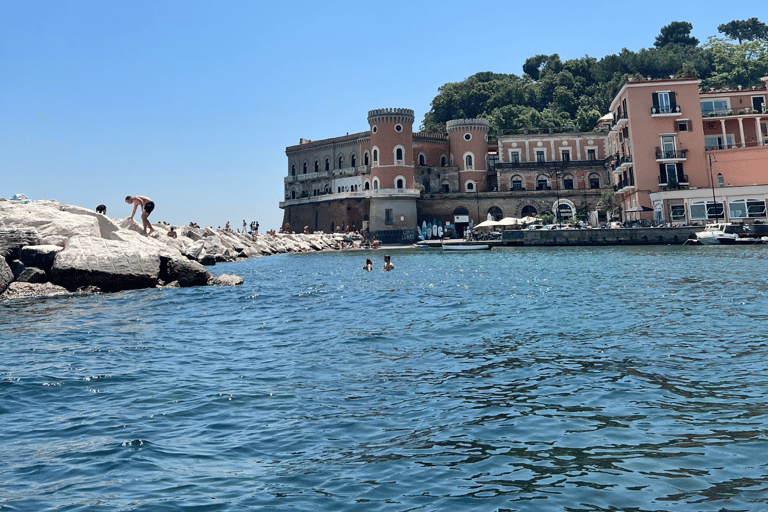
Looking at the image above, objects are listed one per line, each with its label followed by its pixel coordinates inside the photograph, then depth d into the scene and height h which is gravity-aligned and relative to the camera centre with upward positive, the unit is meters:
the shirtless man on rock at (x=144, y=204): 23.62 +2.70
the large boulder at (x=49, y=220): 19.78 +2.07
